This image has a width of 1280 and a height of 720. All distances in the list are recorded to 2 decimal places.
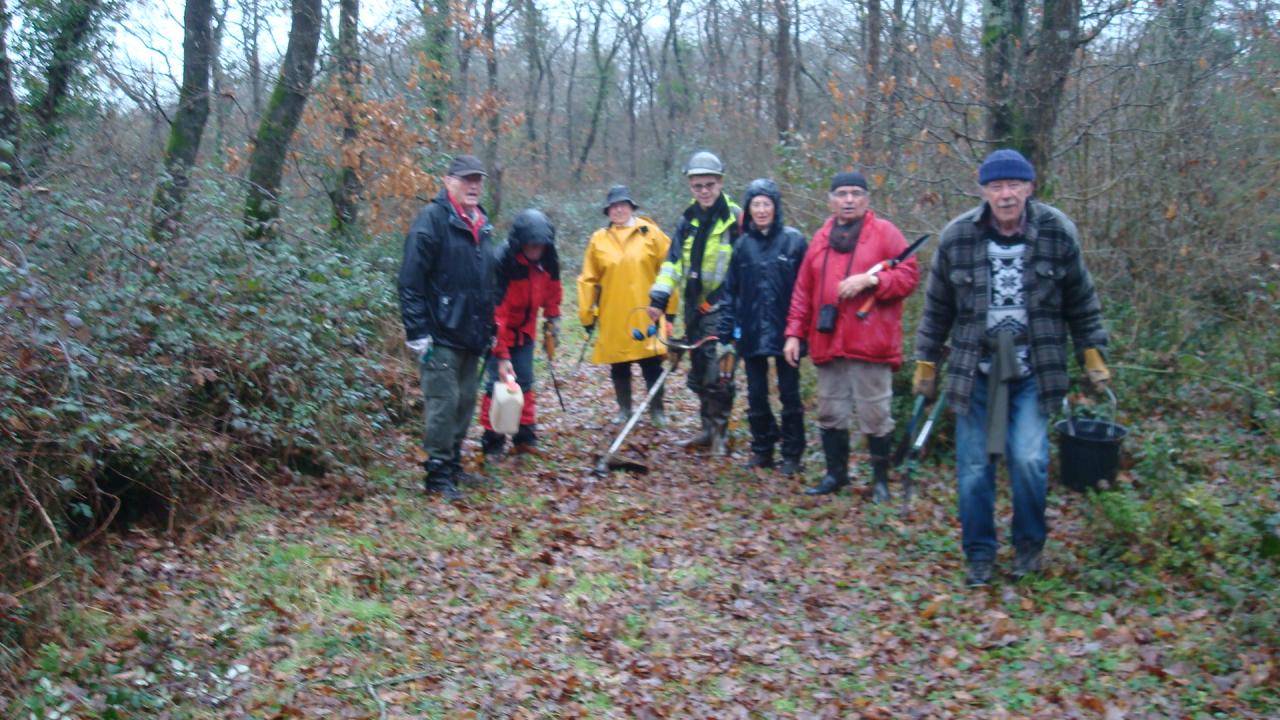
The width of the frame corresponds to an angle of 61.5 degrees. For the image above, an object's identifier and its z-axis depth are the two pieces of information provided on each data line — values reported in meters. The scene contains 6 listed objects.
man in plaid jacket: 5.57
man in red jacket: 7.24
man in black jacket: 7.14
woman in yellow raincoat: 9.24
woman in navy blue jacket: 8.17
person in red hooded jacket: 8.35
